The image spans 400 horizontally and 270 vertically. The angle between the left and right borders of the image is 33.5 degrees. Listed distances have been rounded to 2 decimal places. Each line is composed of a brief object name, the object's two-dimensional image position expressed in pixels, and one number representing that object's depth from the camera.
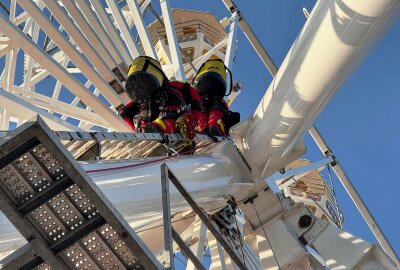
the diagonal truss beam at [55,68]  9.36
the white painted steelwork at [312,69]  6.55
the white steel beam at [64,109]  12.23
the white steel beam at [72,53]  9.52
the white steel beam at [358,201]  13.98
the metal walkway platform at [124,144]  6.64
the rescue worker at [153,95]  10.07
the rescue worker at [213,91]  10.68
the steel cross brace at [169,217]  4.64
